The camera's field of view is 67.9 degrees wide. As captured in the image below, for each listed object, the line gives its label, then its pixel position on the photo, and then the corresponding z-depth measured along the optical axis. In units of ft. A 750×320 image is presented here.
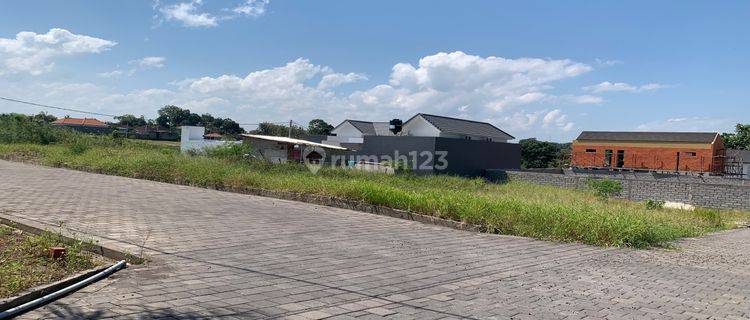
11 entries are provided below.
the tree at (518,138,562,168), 208.85
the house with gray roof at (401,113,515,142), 133.59
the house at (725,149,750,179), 175.11
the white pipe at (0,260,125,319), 12.69
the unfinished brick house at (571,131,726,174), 170.81
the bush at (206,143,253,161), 70.56
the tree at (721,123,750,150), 225.35
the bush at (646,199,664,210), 57.30
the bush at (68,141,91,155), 74.59
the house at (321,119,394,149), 169.89
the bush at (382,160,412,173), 80.13
